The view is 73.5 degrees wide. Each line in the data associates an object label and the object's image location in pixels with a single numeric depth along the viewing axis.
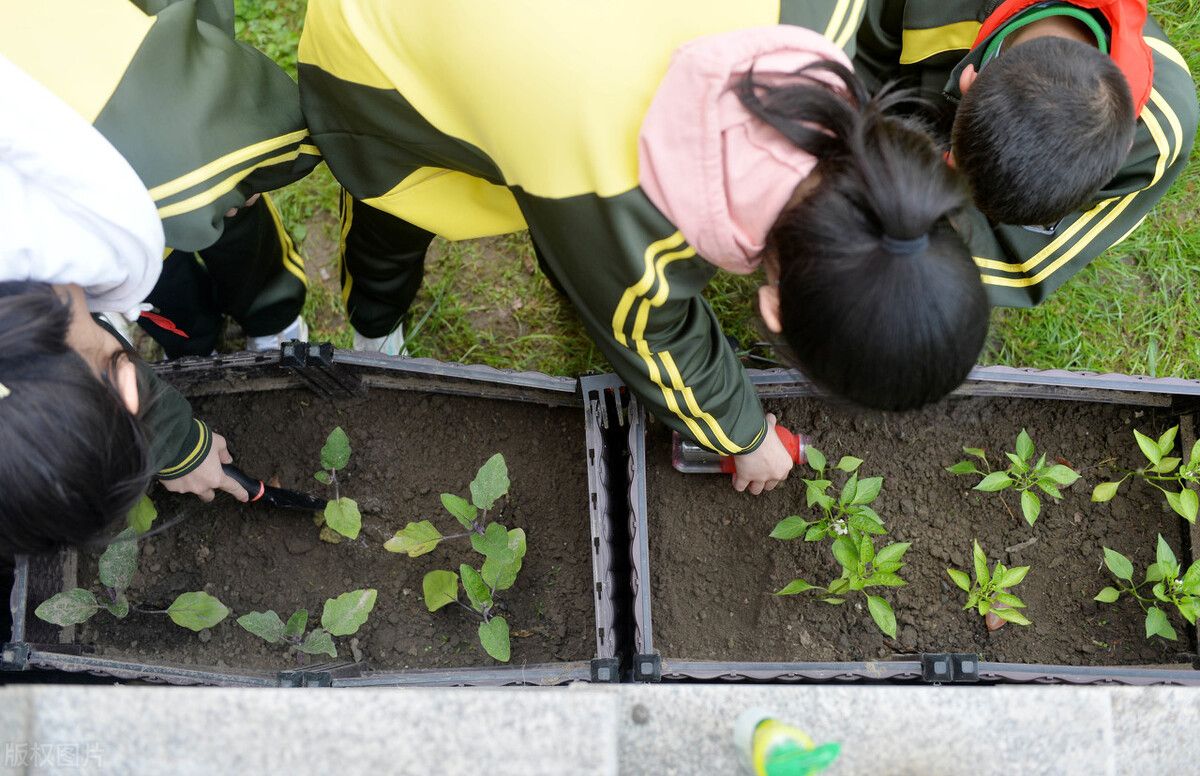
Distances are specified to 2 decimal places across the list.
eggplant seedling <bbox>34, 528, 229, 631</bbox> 1.31
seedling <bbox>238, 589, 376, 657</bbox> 1.31
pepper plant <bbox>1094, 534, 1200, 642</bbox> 1.33
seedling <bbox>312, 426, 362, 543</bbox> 1.36
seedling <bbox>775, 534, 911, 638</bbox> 1.31
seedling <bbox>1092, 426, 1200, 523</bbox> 1.33
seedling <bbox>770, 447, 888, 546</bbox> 1.34
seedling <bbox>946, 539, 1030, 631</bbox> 1.31
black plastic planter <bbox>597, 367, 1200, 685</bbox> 1.24
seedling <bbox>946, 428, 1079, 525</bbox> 1.33
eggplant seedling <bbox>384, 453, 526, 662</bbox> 1.28
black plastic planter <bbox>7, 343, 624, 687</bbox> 1.26
